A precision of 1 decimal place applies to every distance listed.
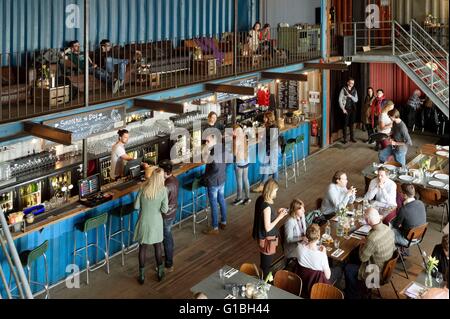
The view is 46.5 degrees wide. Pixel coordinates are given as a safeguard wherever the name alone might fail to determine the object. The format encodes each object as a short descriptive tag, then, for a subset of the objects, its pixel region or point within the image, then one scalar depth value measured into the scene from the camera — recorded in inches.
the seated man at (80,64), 335.0
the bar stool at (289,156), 425.6
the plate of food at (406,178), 340.2
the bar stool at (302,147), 445.1
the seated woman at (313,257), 218.5
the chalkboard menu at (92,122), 276.4
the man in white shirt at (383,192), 294.0
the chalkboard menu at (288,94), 542.0
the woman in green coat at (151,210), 252.1
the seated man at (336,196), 287.6
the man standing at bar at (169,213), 270.7
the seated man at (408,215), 265.0
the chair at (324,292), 198.4
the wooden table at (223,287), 201.8
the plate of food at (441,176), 341.7
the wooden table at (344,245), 237.1
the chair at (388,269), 232.5
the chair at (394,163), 366.3
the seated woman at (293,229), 242.5
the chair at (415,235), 266.8
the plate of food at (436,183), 331.0
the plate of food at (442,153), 388.8
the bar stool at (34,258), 237.6
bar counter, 258.4
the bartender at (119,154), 334.3
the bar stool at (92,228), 269.0
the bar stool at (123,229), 291.9
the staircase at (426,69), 439.5
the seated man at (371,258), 228.4
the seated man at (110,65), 339.0
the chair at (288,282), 210.4
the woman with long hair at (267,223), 242.8
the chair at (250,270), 218.8
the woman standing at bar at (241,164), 367.4
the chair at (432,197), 323.0
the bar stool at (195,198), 339.6
